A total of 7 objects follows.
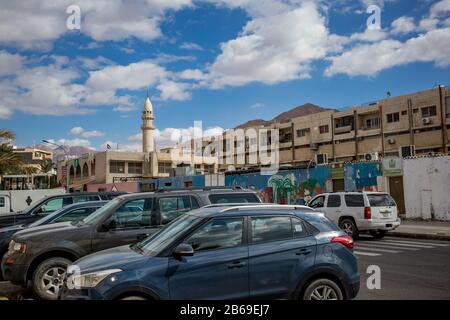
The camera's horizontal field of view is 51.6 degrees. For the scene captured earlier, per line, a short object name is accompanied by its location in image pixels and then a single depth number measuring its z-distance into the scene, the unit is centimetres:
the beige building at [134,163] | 7456
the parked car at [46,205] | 1227
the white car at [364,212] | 1667
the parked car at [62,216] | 995
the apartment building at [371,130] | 5353
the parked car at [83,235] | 802
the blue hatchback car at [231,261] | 538
